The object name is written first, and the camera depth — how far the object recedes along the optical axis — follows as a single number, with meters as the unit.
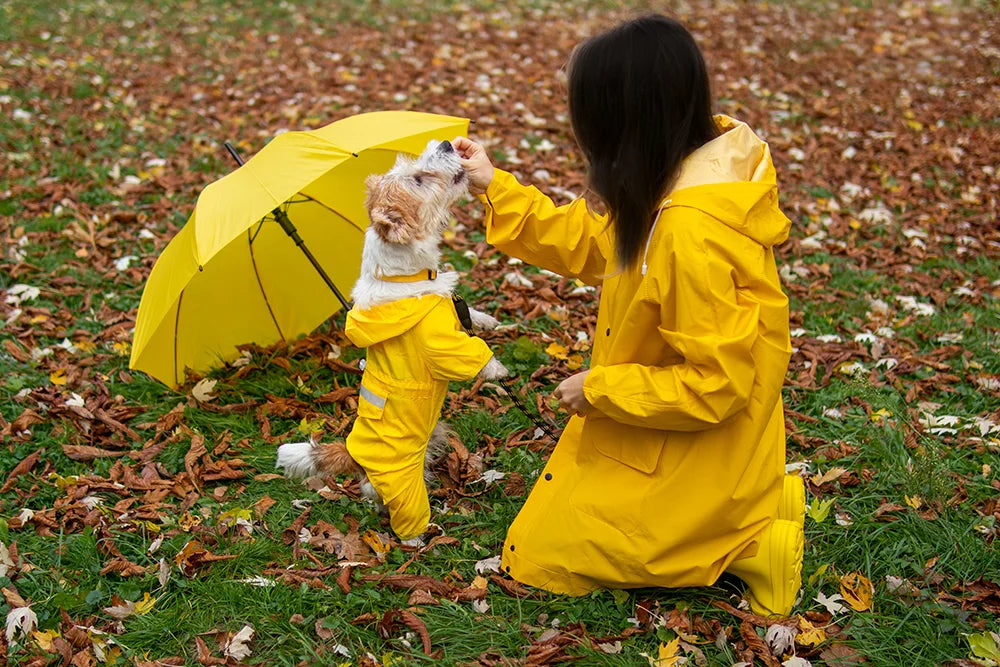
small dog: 3.11
